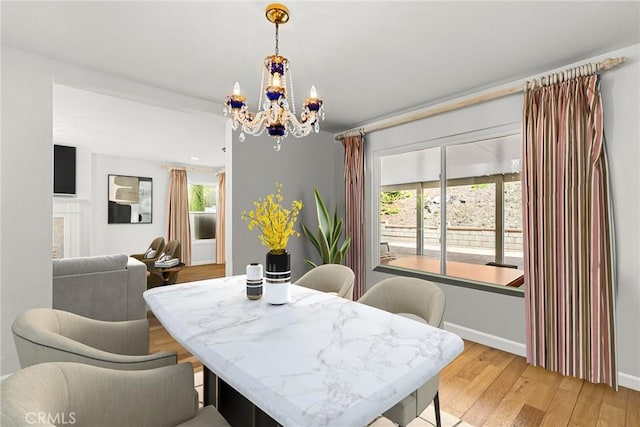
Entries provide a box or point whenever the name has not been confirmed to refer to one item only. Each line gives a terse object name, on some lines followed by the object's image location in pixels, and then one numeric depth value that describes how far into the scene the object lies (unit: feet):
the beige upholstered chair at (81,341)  3.67
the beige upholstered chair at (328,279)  7.64
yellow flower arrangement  5.23
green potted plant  12.60
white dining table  2.59
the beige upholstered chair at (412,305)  4.37
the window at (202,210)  25.76
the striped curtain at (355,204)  13.30
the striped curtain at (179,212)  23.58
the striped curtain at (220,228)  25.99
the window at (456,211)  9.70
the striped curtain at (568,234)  7.32
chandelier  5.62
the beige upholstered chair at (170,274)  15.11
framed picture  21.34
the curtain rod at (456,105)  7.22
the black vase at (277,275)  5.18
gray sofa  9.80
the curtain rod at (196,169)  23.65
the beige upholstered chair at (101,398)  2.40
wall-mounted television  17.97
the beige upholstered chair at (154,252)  17.19
